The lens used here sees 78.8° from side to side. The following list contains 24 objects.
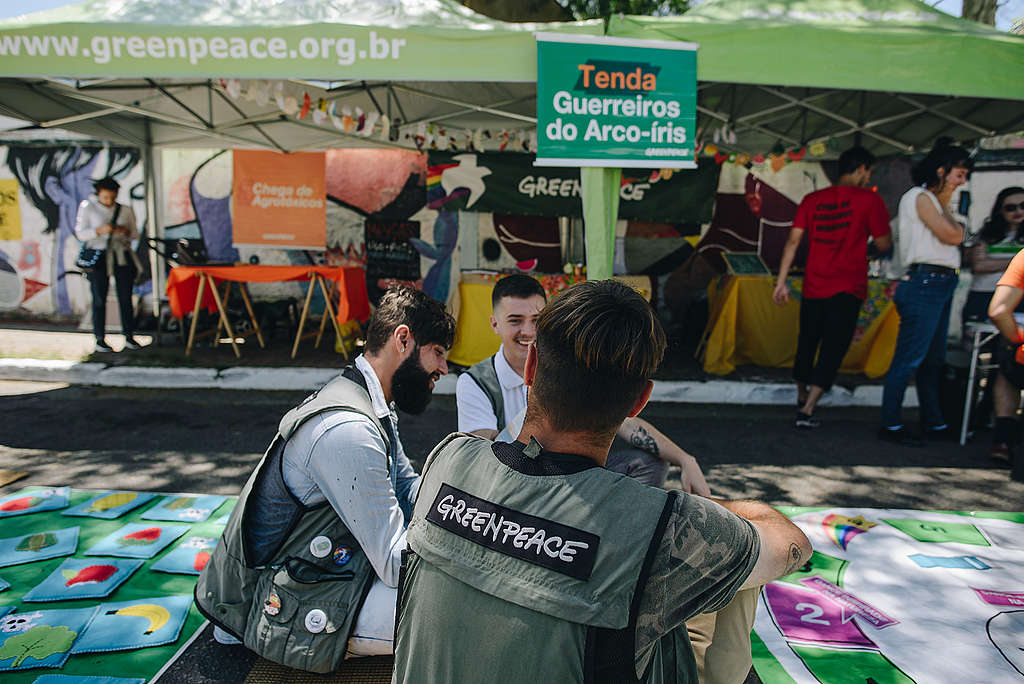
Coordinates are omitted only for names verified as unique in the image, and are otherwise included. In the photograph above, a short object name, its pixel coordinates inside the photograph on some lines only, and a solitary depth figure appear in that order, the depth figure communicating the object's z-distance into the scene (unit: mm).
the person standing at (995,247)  5164
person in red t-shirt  4727
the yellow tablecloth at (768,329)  6336
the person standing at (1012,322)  3773
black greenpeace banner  7625
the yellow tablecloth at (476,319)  6344
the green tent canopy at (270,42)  3986
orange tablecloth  6316
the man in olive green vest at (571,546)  980
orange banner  7480
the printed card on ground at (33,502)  3170
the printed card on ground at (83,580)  2402
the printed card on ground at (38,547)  2682
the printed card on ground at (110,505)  3164
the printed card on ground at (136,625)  2150
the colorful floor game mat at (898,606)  2078
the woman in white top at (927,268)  4324
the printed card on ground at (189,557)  2656
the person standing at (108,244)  6668
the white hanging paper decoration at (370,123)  5784
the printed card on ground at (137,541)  2750
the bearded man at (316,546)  1796
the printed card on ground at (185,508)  3172
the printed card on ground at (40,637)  2035
